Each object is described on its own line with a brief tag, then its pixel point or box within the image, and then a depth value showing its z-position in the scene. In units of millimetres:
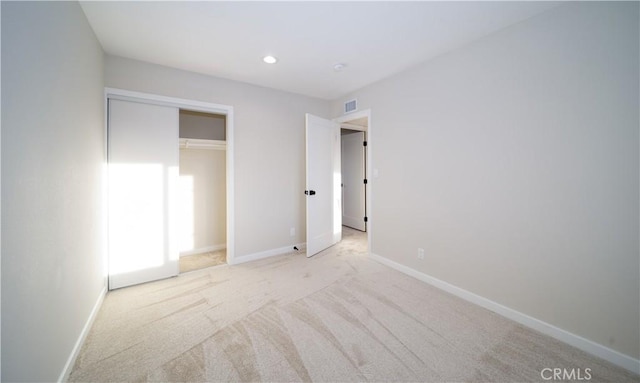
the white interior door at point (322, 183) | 3688
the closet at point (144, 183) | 2666
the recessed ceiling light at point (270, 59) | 2715
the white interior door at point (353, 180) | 5465
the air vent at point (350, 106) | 3805
